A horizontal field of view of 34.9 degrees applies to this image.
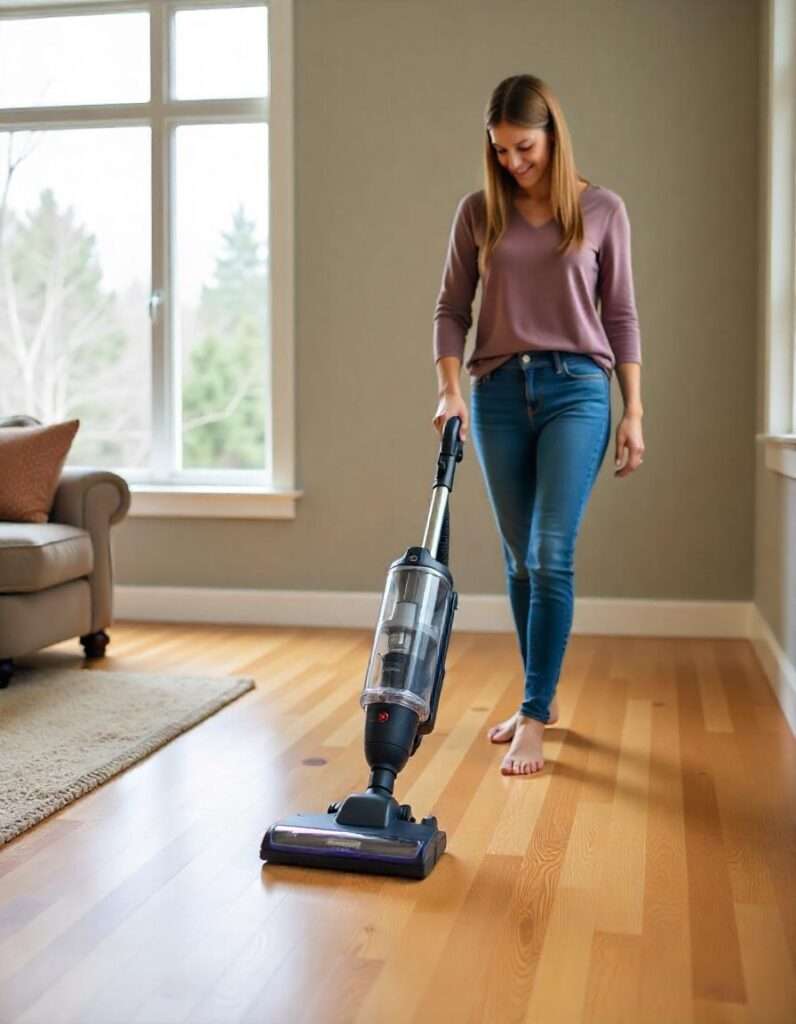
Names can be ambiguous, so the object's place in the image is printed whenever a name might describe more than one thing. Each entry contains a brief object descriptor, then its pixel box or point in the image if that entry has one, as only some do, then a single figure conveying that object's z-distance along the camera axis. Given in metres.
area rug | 2.38
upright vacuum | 1.97
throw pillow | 3.69
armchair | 3.39
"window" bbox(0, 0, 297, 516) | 4.63
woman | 2.59
